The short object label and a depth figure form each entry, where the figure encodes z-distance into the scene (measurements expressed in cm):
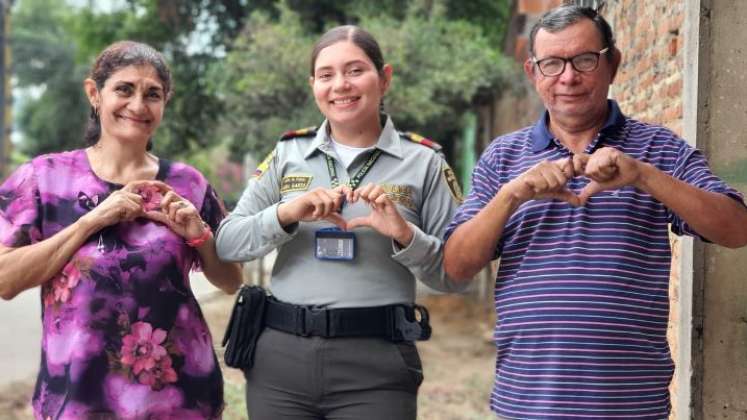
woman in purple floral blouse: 247
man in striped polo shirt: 212
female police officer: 248
